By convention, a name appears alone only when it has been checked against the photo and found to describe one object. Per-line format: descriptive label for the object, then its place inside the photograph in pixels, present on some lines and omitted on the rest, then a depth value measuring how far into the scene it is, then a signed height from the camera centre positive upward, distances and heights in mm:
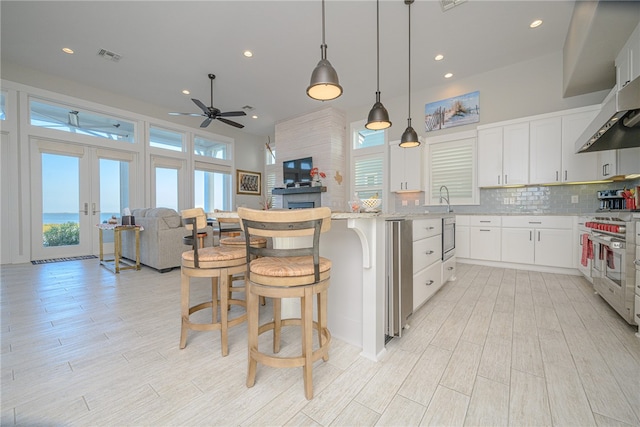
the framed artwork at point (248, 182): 8047 +967
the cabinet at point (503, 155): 3949 +913
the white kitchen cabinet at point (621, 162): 2857 +573
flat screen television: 6484 +1108
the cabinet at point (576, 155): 3449 +775
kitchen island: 1508 -464
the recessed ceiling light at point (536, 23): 3303 +2497
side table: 3764 -425
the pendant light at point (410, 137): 3326 +983
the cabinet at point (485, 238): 3953 -441
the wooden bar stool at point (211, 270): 1556 -370
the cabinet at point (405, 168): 4984 +871
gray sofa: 3689 -412
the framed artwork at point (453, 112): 4613 +1907
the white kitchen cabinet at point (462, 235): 4227 -426
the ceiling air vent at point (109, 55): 4035 +2594
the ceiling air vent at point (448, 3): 2974 +2492
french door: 4660 +374
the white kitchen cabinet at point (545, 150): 3686 +906
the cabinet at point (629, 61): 2395 +1545
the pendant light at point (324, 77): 1848 +1004
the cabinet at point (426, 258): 2051 -439
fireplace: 6206 +393
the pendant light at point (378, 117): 2631 +997
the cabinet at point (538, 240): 3457 -439
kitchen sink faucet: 4639 +260
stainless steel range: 1887 -432
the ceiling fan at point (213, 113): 4504 +1814
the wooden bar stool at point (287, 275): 1155 -309
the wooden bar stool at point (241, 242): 2115 -266
